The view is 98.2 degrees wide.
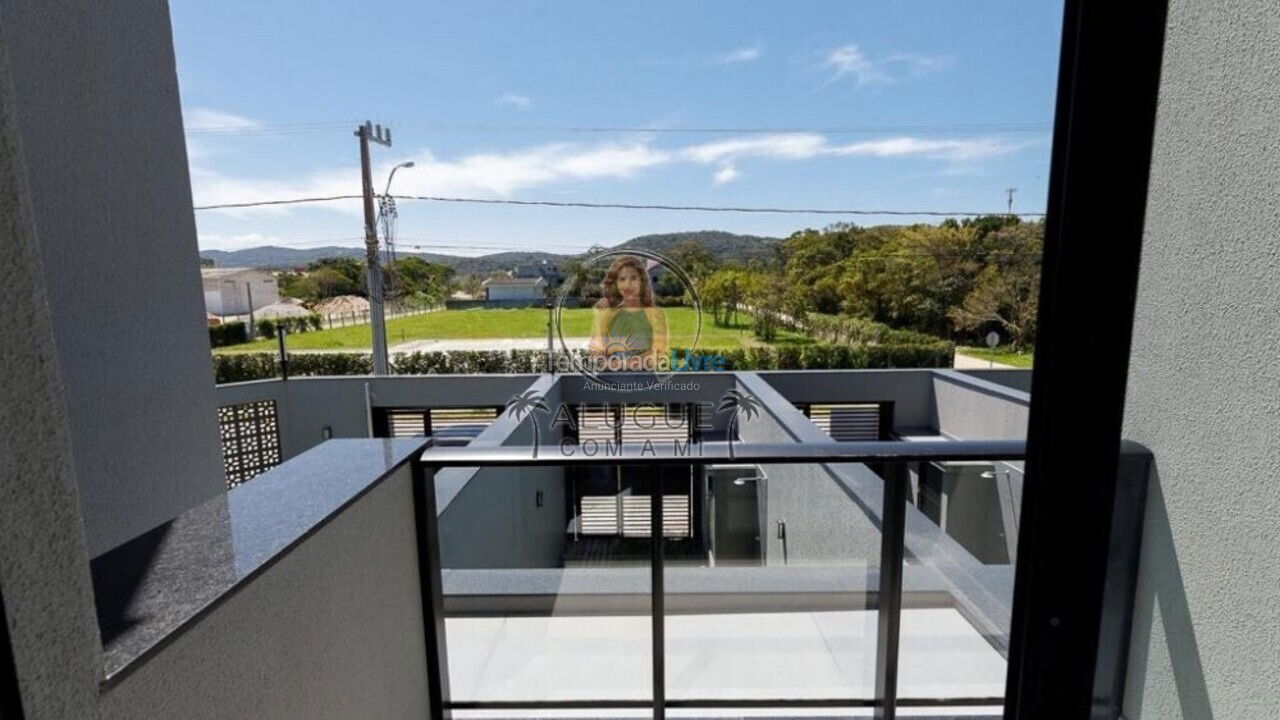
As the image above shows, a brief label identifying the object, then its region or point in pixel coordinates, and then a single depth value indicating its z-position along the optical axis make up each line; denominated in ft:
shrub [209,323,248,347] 43.83
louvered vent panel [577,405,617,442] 24.35
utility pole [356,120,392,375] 39.88
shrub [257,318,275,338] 45.32
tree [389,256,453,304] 41.70
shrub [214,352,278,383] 45.32
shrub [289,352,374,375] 47.65
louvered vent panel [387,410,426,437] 34.55
